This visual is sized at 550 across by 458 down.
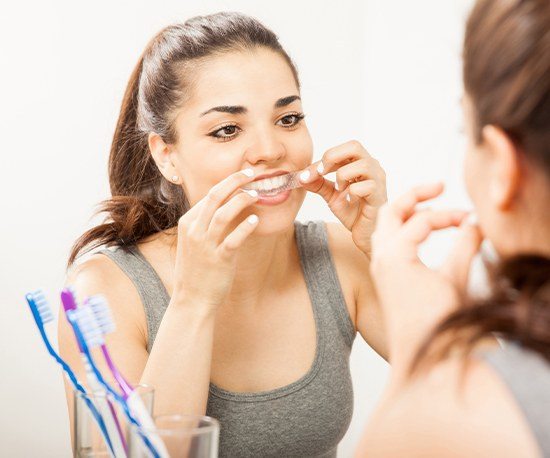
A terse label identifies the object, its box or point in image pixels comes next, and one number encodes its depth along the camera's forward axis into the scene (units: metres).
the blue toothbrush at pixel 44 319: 0.78
